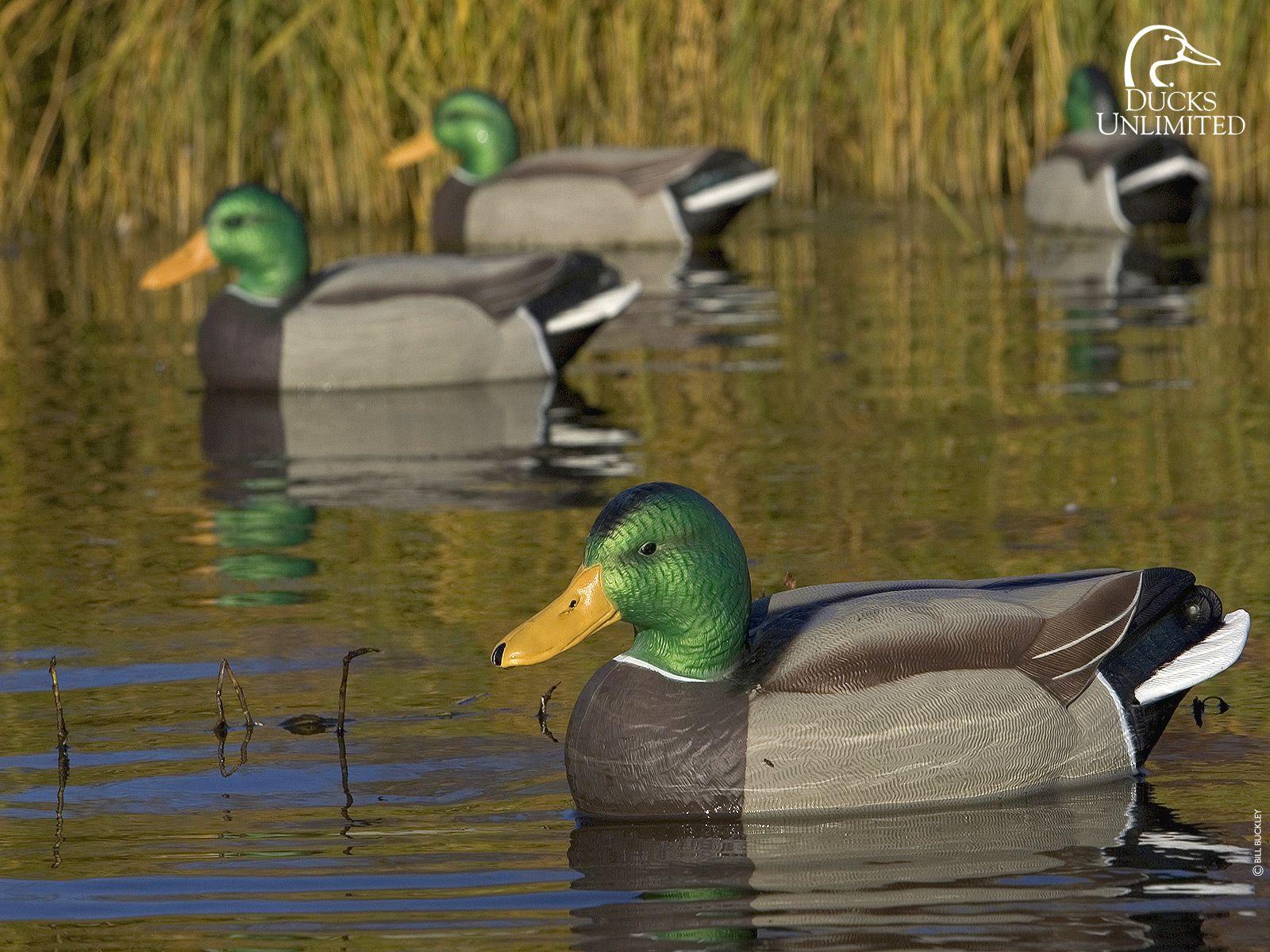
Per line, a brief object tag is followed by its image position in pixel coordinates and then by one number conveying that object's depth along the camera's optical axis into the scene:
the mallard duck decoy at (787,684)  10.12
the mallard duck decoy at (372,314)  22.84
